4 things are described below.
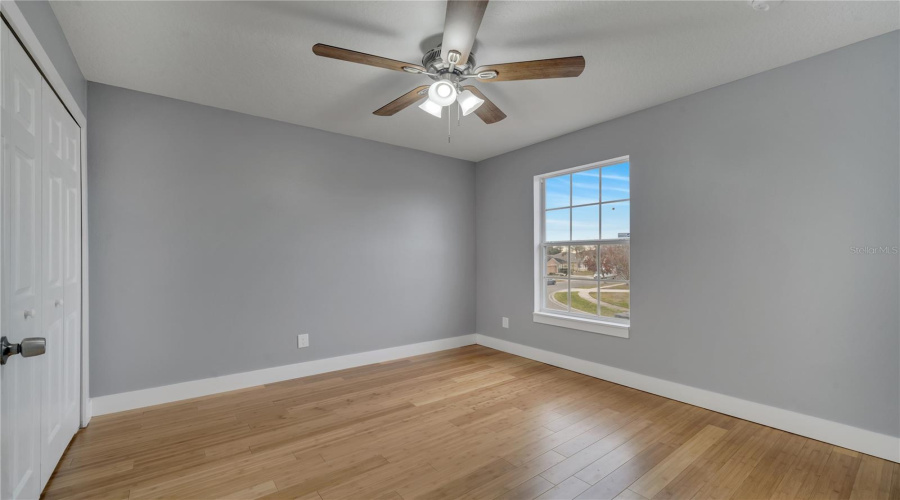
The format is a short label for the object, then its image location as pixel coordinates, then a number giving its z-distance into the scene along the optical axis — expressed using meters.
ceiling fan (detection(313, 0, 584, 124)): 1.79
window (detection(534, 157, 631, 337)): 3.62
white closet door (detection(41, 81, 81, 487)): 1.93
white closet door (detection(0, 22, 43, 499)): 1.44
